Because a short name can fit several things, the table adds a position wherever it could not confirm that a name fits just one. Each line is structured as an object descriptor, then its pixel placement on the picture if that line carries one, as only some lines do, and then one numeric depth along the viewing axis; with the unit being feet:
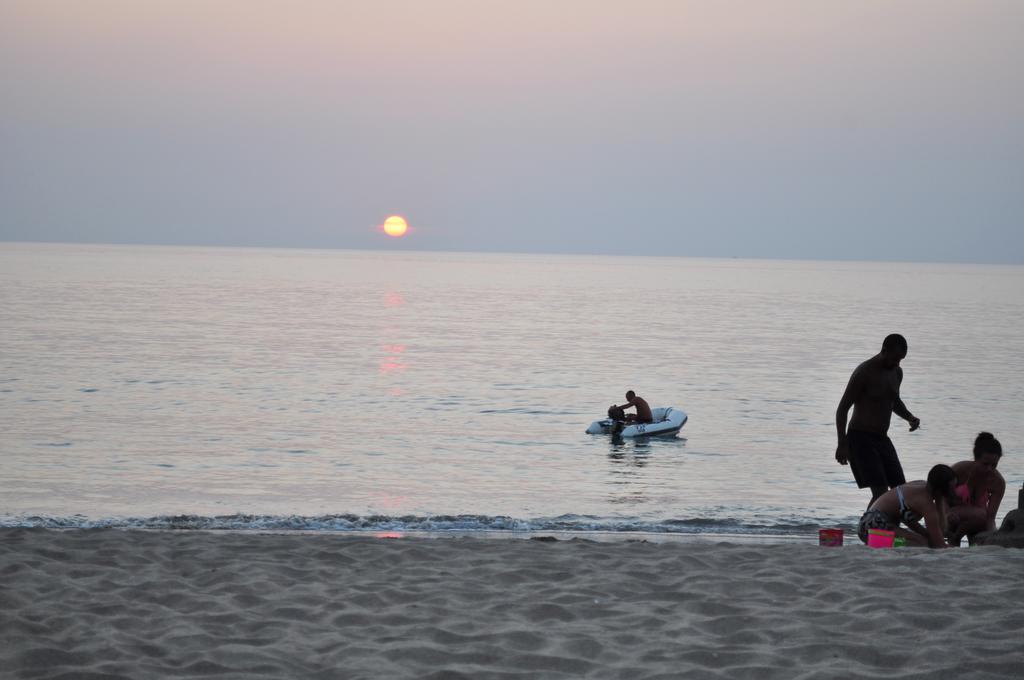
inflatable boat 130.72
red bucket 57.00
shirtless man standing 57.88
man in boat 135.74
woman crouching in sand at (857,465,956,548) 52.34
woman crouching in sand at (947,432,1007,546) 57.00
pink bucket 53.52
